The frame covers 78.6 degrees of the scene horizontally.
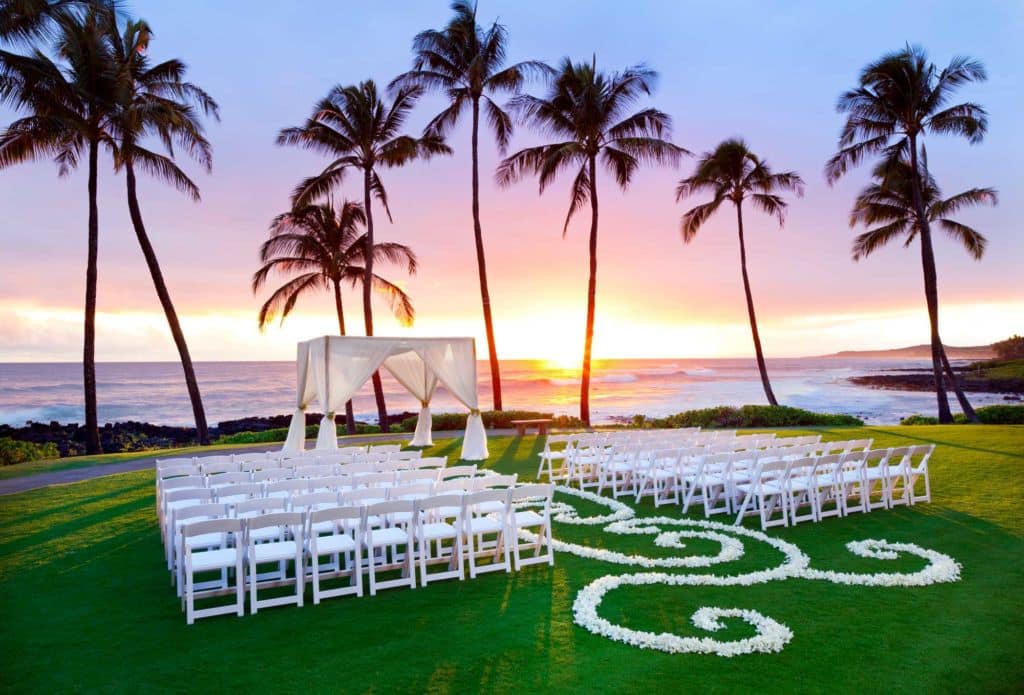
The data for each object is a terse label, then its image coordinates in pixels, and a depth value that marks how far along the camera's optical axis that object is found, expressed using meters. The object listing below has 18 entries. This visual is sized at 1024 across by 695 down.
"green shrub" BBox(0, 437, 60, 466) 15.59
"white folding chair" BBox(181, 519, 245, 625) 4.96
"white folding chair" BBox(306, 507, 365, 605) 5.42
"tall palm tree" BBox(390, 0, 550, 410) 21.06
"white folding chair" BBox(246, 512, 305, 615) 5.14
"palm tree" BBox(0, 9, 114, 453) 15.48
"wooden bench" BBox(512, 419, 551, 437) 17.58
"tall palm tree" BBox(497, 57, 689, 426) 21.20
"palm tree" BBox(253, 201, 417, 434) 23.78
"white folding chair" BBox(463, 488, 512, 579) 6.02
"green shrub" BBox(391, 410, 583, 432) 20.67
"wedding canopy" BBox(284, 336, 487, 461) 13.09
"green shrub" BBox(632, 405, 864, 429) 20.19
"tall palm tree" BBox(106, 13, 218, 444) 17.83
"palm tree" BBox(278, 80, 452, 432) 21.20
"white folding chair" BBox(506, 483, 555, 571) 6.20
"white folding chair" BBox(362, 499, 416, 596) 5.59
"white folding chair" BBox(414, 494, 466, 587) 5.79
